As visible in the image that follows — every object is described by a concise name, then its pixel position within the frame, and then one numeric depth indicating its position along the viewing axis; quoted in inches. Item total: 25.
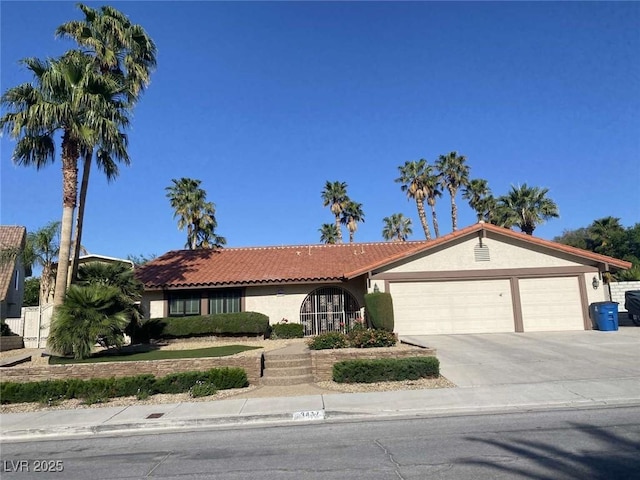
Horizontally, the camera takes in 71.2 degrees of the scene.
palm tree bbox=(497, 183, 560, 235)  1273.4
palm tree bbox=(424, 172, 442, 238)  1546.5
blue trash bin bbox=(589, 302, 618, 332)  682.2
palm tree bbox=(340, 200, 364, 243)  1774.1
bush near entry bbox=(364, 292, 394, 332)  671.1
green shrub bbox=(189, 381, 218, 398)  403.2
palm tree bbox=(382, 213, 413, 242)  2059.3
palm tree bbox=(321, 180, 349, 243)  1752.0
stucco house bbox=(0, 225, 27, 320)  971.3
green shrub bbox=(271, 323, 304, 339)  736.1
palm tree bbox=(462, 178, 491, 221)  1445.6
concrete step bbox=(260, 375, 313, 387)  439.5
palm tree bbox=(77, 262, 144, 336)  585.1
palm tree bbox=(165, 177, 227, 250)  1379.2
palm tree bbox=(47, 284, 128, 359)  494.6
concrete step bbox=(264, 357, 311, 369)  465.7
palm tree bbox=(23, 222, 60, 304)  992.2
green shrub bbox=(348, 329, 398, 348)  501.4
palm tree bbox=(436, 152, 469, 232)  1534.2
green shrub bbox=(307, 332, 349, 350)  513.3
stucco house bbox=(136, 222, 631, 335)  724.7
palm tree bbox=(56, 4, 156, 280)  674.2
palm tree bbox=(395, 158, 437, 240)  1535.4
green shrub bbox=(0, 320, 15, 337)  787.4
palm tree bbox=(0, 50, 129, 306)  563.2
